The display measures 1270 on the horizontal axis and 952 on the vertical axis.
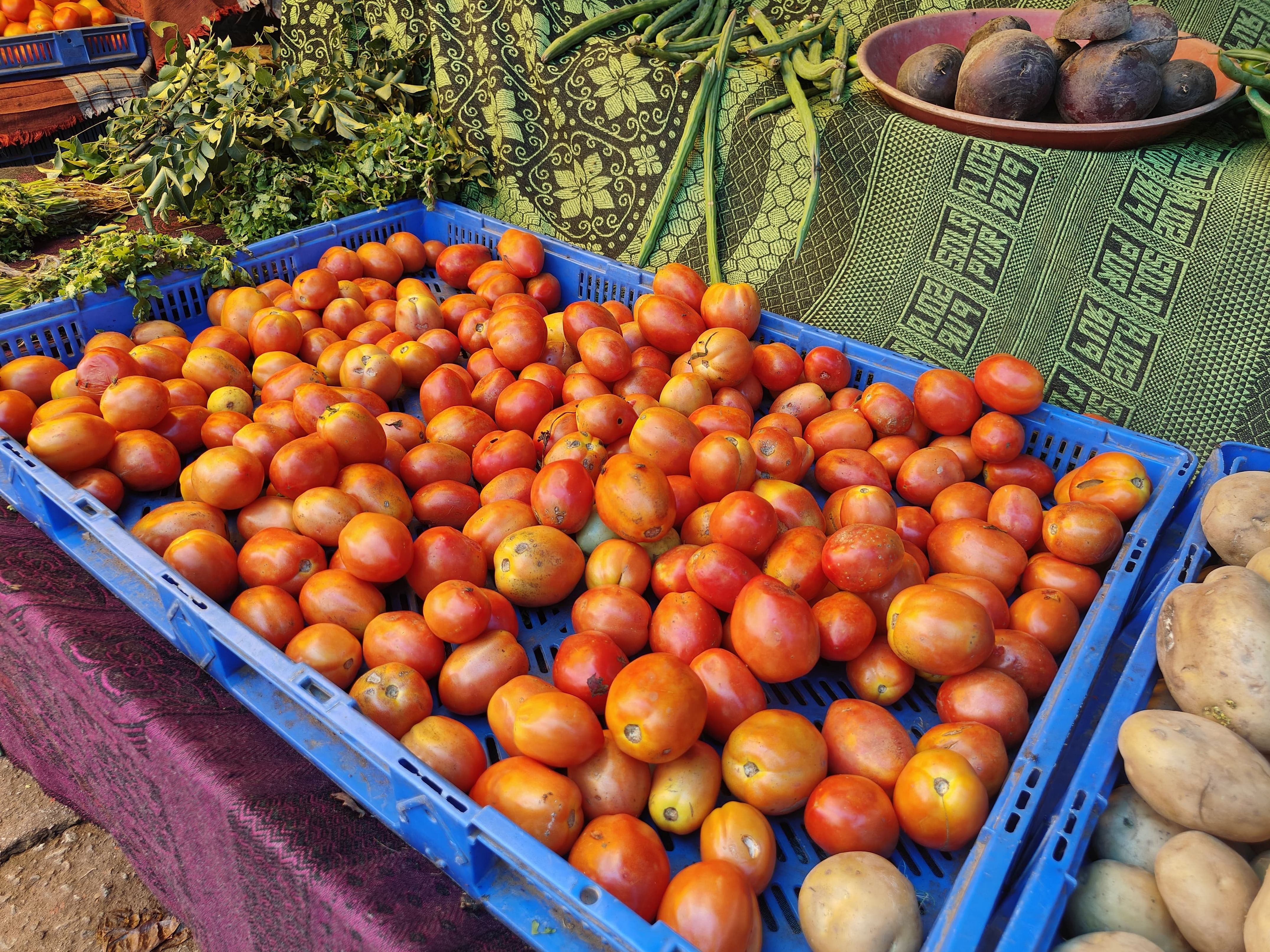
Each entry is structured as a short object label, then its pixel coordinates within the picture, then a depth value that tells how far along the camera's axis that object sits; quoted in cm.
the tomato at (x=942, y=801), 46
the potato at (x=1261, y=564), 49
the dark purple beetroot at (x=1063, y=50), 91
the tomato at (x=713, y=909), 41
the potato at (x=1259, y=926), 35
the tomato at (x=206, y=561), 58
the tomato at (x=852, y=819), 47
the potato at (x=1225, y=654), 44
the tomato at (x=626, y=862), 43
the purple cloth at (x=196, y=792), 43
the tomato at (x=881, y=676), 56
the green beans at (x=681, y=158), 101
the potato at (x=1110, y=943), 39
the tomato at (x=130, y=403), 68
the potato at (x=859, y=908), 41
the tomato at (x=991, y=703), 52
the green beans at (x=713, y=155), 100
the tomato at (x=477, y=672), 54
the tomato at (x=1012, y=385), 71
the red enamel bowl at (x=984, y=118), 84
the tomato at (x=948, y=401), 73
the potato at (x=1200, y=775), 41
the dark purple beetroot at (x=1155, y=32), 84
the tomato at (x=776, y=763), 49
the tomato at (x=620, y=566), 61
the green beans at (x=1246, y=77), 80
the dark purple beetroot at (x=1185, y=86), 84
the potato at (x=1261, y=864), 42
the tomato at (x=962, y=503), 68
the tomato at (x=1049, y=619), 58
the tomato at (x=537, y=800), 45
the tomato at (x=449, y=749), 48
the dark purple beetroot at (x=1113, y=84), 82
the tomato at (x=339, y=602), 57
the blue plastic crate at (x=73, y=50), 167
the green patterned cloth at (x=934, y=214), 80
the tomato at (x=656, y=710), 47
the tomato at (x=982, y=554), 62
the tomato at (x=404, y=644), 55
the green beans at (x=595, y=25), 112
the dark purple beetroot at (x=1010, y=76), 85
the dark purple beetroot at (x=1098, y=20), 84
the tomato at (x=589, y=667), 52
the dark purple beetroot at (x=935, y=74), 92
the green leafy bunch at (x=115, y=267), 81
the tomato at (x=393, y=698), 51
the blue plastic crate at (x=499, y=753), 41
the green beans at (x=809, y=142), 94
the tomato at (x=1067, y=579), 61
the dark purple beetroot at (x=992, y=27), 92
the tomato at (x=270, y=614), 56
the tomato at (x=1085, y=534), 62
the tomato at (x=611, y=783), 48
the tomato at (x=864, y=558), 56
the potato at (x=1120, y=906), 42
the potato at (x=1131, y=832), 44
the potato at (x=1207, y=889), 39
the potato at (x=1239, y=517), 54
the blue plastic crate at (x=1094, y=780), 41
